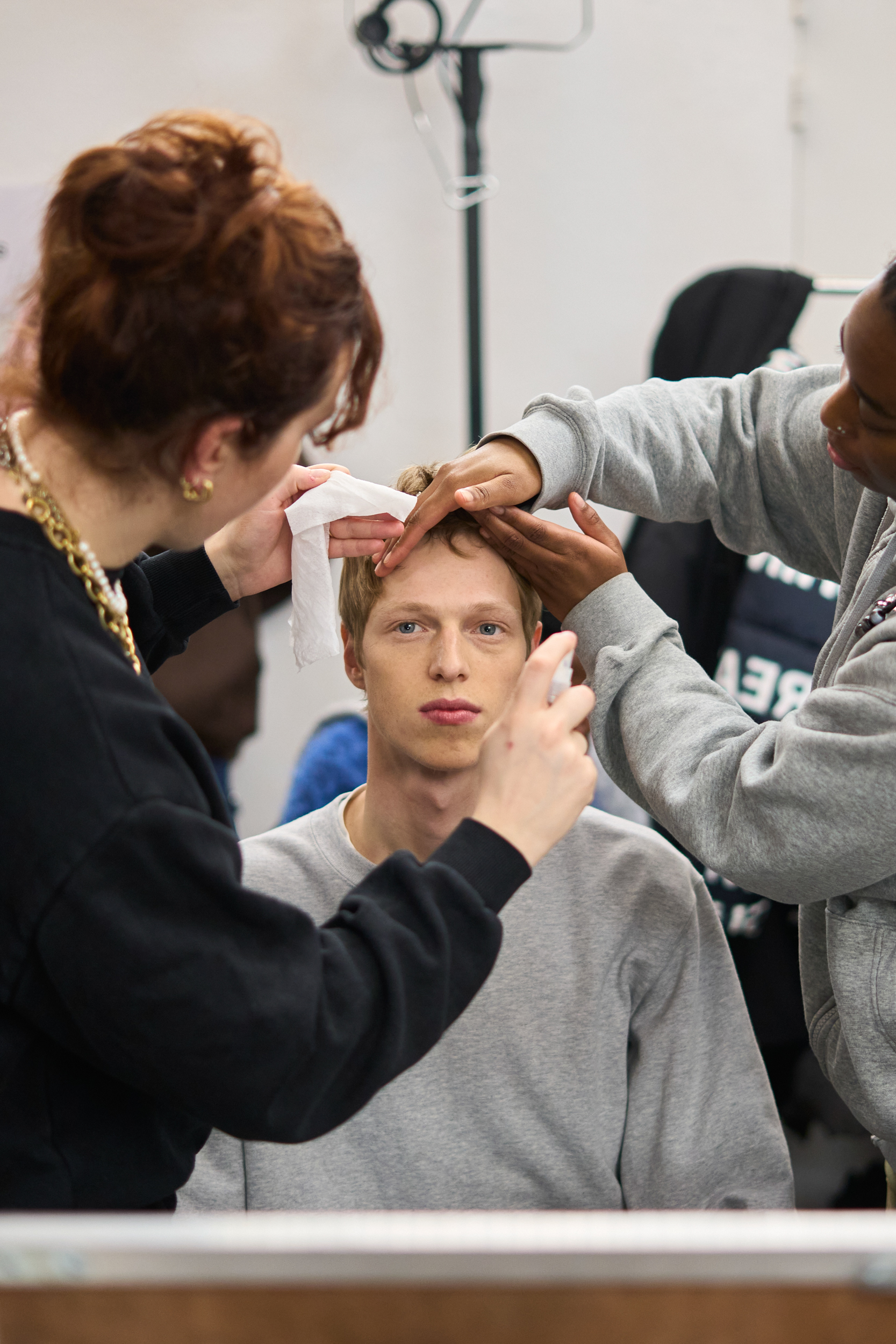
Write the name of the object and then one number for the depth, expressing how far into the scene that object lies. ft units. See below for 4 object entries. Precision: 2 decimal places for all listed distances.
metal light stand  7.77
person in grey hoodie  3.16
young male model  4.34
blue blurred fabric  6.56
